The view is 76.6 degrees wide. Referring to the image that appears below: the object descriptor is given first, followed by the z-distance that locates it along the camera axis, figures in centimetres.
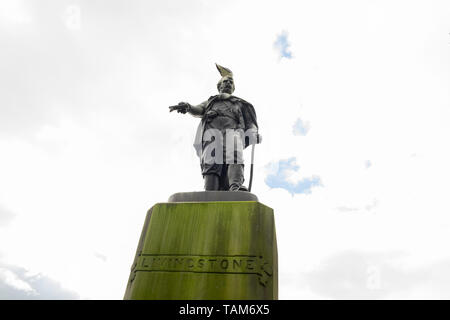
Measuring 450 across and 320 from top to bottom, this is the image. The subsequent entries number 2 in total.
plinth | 299
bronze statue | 491
